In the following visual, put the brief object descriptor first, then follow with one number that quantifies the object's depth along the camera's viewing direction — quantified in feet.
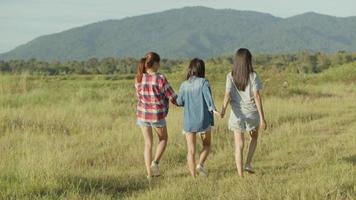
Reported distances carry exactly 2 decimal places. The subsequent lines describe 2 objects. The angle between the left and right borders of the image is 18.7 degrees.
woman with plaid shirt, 51.39
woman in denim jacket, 50.26
